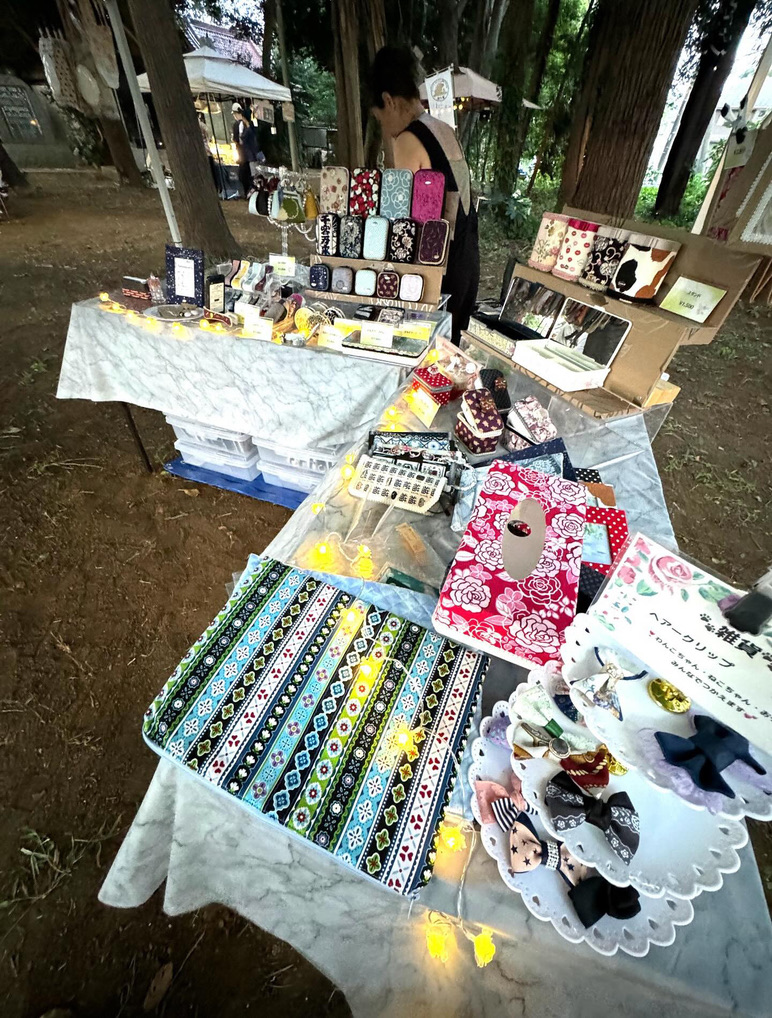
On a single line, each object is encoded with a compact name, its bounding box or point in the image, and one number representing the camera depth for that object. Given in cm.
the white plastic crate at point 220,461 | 288
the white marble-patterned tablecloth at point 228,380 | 220
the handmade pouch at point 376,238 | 221
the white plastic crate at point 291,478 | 278
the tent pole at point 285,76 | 680
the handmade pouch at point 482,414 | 157
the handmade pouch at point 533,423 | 163
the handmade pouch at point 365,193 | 222
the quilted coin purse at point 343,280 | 236
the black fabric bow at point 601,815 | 65
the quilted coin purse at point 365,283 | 234
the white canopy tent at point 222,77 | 681
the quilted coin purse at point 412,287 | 228
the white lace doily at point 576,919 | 66
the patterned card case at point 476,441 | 159
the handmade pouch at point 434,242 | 214
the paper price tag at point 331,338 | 214
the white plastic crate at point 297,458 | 260
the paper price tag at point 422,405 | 174
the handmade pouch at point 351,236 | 226
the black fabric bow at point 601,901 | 66
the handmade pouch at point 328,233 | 229
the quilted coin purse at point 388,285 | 232
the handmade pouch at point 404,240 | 219
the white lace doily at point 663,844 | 63
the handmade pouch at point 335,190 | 226
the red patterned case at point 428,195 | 210
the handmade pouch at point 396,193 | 215
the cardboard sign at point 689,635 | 56
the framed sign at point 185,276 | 230
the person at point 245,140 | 828
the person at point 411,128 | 230
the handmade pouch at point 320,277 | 239
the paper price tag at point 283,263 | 243
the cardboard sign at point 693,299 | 151
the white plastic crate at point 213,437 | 272
